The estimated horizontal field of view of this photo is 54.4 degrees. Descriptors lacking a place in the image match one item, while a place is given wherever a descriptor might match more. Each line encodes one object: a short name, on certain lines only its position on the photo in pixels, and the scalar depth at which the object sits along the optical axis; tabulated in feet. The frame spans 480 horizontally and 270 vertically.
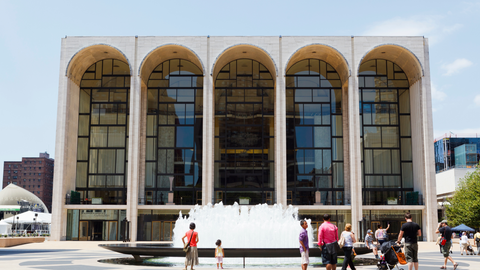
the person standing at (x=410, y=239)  38.37
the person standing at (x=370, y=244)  54.13
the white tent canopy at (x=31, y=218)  147.02
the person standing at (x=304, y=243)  37.24
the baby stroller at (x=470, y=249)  77.56
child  48.85
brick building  530.27
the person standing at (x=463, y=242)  77.25
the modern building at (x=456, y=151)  298.15
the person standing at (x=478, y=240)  77.46
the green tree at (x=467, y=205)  142.92
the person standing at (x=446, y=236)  49.60
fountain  66.08
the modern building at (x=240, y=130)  130.00
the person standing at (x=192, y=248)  43.47
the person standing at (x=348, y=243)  38.58
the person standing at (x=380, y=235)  51.78
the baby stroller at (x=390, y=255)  38.93
